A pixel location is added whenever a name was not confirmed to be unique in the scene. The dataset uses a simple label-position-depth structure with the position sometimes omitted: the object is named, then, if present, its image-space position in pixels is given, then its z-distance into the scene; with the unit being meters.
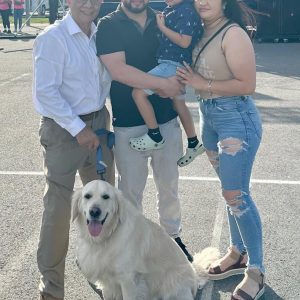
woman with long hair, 3.61
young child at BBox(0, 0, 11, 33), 25.09
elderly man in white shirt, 3.58
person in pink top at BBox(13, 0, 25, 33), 26.00
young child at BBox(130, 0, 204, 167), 3.87
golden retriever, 3.60
